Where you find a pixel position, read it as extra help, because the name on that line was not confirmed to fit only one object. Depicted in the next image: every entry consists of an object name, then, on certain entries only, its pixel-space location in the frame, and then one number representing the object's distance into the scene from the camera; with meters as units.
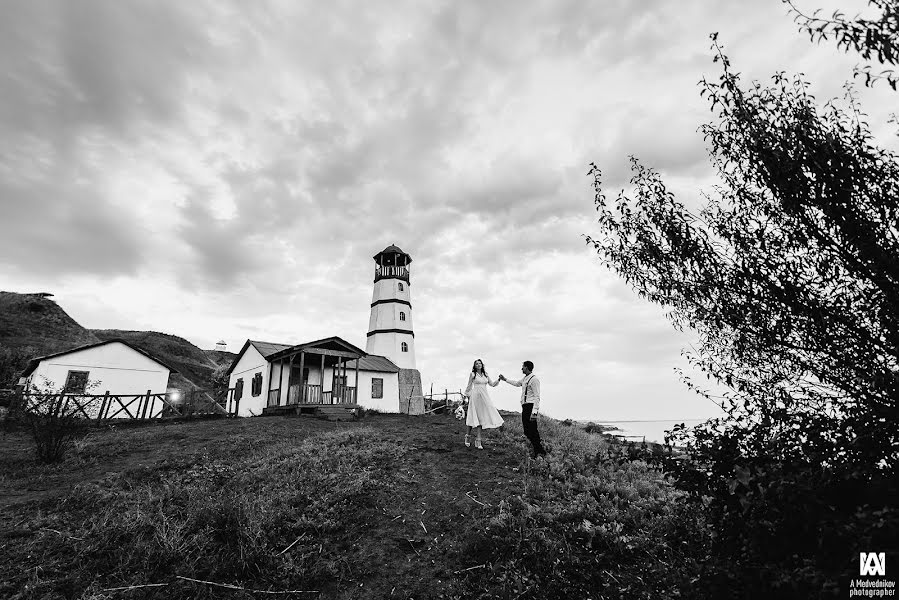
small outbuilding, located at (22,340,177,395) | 24.78
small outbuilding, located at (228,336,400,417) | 24.94
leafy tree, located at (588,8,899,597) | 2.50
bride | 10.31
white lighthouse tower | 33.06
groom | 9.10
